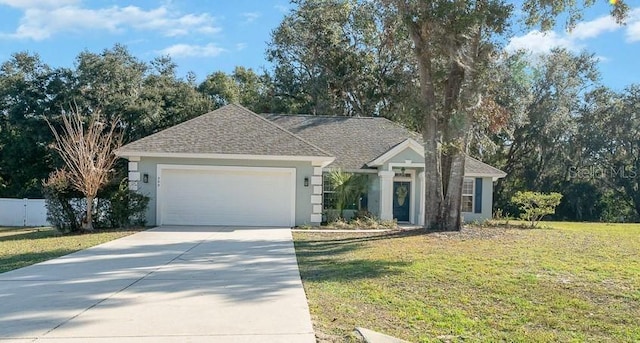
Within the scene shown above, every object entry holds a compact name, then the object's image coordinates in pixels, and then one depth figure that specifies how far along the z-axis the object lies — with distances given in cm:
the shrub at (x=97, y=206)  1548
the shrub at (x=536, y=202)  1859
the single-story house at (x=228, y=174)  1727
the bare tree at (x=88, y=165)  1545
